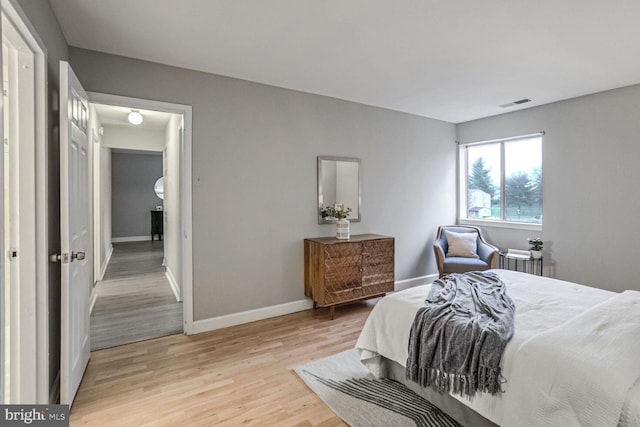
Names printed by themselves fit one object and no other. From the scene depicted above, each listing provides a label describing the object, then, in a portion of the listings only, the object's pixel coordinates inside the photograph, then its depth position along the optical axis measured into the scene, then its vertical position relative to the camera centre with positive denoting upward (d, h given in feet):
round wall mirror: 31.50 +2.24
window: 14.52 +1.50
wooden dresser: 11.72 -2.15
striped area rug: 6.45 -4.03
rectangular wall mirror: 13.04 +1.10
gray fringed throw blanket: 5.45 -2.33
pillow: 14.81 -1.50
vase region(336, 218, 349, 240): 12.64 -0.69
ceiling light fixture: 14.96 +4.31
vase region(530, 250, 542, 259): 13.62 -1.77
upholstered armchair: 13.93 -1.79
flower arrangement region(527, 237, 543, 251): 13.66 -1.36
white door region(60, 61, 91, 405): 6.44 -0.42
